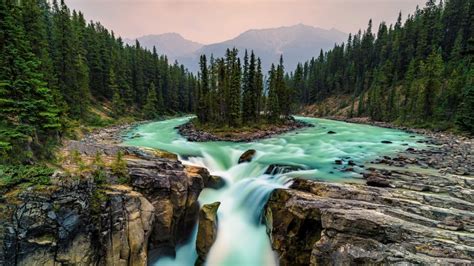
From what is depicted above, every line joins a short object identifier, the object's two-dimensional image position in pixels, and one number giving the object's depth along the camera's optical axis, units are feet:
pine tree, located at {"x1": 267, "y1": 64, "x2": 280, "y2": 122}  151.23
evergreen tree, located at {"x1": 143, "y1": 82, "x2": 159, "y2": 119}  199.93
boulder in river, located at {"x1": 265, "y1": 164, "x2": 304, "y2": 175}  53.78
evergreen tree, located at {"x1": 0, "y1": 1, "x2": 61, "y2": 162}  31.64
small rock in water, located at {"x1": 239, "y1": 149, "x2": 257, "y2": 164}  67.00
